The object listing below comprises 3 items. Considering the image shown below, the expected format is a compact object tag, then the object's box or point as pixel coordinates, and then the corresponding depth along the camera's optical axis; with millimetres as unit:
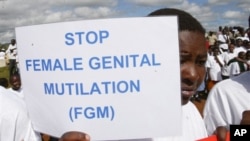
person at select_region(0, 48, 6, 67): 17156
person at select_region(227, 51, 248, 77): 9461
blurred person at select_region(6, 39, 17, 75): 12726
